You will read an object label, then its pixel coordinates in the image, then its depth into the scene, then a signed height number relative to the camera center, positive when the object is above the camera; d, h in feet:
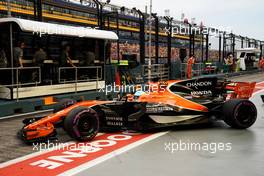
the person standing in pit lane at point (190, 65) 73.15 +1.67
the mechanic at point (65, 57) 39.65 +1.91
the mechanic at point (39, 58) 36.94 +1.68
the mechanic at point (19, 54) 34.40 +1.97
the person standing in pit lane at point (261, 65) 117.66 +2.78
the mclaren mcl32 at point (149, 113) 21.61 -2.66
